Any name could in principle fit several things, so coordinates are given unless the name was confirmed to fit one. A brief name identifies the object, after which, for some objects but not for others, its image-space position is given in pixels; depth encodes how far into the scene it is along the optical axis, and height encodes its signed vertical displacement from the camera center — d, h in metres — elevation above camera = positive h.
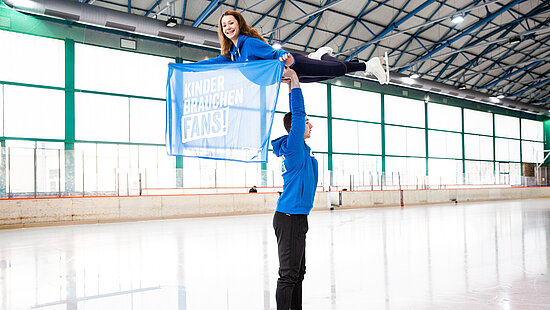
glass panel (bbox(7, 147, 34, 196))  14.57 +0.32
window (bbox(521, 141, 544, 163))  47.00 +2.16
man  3.23 -0.19
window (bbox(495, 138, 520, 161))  43.59 +2.33
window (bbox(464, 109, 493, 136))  41.31 +4.99
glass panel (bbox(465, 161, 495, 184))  33.34 +0.12
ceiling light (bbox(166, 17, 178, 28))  19.79 +7.24
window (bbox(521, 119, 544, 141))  47.81 +4.69
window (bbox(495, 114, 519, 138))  44.47 +4.87
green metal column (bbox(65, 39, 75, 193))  20.92 +4.11
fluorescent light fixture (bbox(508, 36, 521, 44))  26.36 +8.18
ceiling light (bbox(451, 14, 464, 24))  23.08 +8.36
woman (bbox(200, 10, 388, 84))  3.68 +1.12
